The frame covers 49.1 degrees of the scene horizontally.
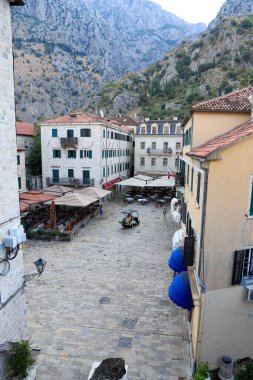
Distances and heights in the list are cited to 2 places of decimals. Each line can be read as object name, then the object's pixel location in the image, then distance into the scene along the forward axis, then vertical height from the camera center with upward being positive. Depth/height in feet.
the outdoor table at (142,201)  123.24 -23.29
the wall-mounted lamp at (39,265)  34.34 -14.61
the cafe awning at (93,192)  97.40 -15.93
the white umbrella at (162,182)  119.44 -14.76
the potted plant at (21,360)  28.09 -21.64
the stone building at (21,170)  107.76 -9.37
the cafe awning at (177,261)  40.32 -16.54
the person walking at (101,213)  101.13 -23.76
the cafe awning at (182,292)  34.76 -18.14
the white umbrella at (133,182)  121.34 -15.18
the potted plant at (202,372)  28.14 -22.78
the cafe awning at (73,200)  83.04 -16.16
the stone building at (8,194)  27.43 -5.05
